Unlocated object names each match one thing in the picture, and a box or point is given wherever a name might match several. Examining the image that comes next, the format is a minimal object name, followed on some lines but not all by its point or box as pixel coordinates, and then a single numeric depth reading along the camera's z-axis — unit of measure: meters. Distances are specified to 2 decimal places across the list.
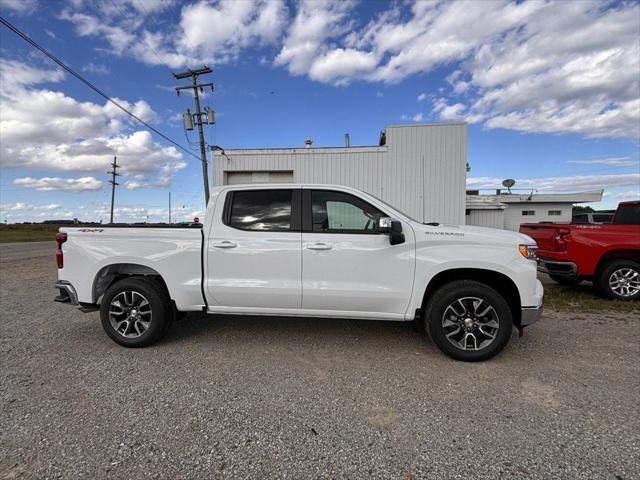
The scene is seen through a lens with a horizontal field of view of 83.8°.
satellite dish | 27.88
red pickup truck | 6.27
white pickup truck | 3.64
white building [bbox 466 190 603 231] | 27.00
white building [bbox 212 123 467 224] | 14.36
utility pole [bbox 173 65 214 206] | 18.17
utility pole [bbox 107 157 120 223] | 39.56
